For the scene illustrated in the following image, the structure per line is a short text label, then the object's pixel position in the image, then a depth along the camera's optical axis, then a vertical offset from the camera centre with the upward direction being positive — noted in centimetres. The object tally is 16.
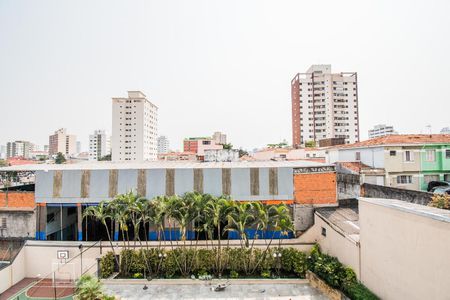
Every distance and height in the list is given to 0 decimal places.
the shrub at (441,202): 1424 -237
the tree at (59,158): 9505 +77
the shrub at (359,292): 1208 -624
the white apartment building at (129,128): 9650 +1167
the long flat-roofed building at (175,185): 1992 -187
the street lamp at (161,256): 1742 -629
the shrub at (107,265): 1748 -693
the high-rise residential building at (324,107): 8631 +1693
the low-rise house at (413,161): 2453 -31
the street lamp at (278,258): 1730 -650
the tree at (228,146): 7198 +362
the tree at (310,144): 6044 +335
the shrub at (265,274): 1681 -725
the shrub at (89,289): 1115 -543
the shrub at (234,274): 1683 -729
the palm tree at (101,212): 1702 -336
